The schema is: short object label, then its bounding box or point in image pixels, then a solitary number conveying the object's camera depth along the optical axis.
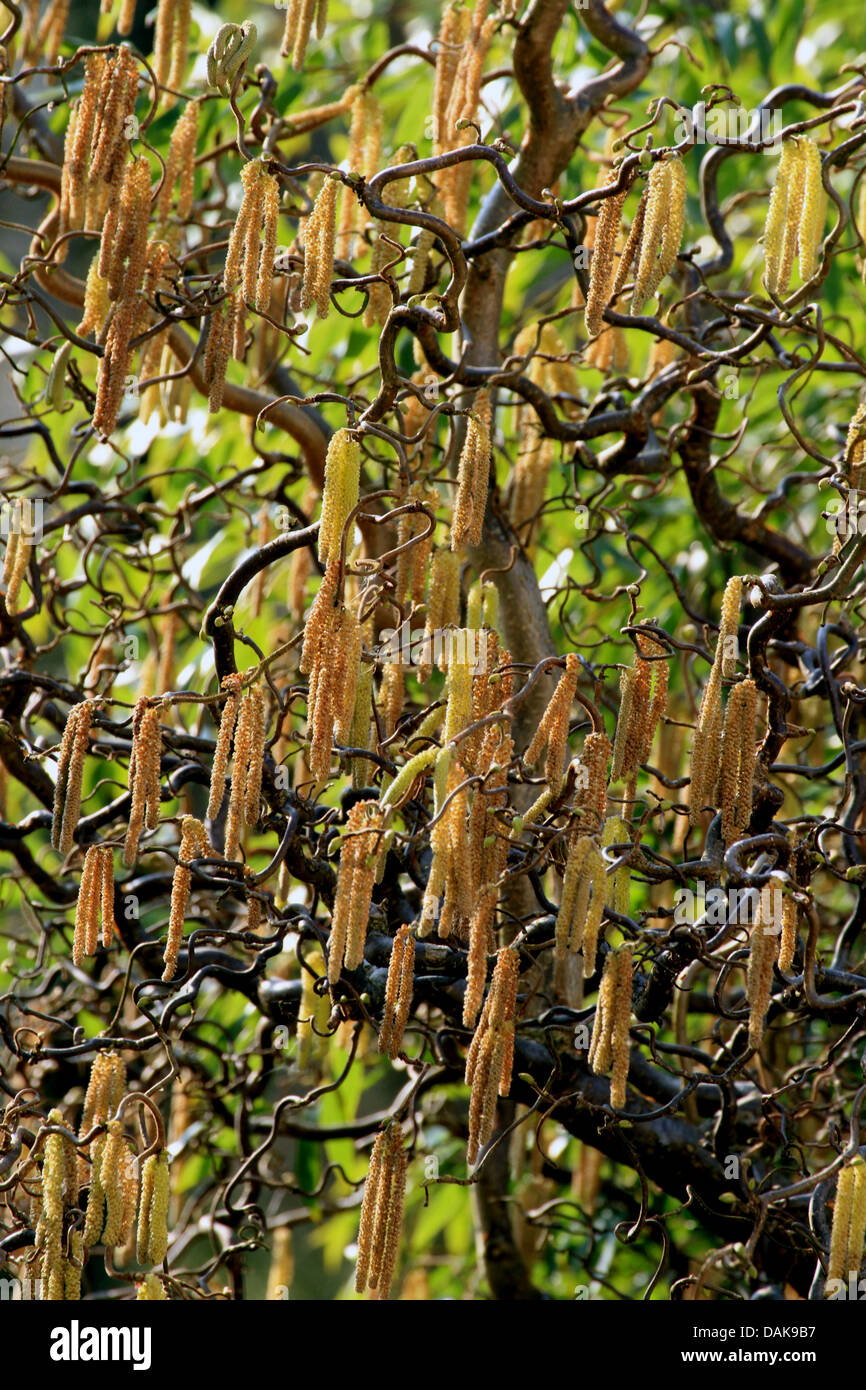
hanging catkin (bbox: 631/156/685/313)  2.08
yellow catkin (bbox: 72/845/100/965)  2.10
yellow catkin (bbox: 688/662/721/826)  2.07
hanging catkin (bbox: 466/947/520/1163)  2.05
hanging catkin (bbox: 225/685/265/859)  2.07
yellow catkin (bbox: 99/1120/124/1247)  2.08
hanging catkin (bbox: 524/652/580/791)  2.06
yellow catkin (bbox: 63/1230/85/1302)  2.08
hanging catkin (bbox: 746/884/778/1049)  2.05
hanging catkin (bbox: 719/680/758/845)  2.07
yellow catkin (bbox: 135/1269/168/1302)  2.10
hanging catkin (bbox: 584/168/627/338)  2.09
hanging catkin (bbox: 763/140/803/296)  2.11
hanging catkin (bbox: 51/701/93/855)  2.10
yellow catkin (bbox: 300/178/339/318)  2.10
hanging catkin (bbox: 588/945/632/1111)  2.05
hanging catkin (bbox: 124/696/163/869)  2.08
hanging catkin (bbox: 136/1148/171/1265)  2.09
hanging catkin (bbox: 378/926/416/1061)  2.05
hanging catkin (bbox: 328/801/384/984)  2.04
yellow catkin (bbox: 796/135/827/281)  2.10
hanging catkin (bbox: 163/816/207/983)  2.09
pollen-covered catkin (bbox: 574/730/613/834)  2.07
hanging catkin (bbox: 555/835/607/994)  2.04
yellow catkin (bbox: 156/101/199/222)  2.23
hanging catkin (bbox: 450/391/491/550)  2.09
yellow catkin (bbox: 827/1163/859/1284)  2.05
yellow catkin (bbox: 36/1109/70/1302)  2.08
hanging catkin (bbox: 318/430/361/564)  2.05
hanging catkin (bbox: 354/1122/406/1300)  2.08
